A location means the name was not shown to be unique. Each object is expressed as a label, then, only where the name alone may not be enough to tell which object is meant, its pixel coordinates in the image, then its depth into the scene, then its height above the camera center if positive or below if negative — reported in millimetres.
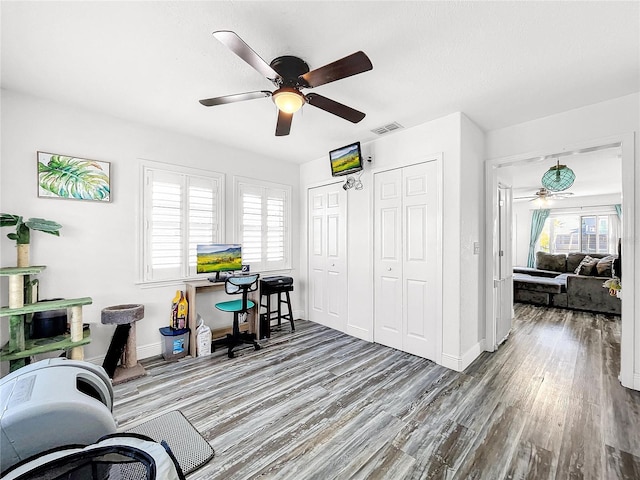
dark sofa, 4980 -841
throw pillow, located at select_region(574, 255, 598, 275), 5332 -494
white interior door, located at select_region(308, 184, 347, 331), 4191 -223
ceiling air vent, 3283 +1349
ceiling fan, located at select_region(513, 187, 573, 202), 6542 +1143
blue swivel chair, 3275 -770
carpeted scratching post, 2771 -1049
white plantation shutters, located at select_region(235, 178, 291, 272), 4141 +281
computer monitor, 3482 -210
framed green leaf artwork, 2699 +641
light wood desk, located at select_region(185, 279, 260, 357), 3316 -793
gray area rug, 1762 -1352
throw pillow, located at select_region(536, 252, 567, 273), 6516 -488
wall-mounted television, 3662 +1099
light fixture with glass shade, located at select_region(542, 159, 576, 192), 3999 +909
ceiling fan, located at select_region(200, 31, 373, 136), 1600 +1053
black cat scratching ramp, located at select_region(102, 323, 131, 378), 2799 -1069
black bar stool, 3930 -814
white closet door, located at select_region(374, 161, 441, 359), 3180 -207
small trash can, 3215 -1156
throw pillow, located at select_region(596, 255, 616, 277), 5127 -497
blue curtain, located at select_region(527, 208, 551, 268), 8523 +396
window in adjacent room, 7645 +237
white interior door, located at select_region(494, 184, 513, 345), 3592 -345
